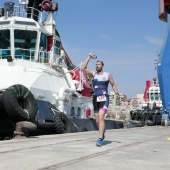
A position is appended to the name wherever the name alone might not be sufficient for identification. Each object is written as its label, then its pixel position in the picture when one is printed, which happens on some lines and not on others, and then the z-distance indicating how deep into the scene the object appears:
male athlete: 5.83
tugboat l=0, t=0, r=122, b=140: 10.26
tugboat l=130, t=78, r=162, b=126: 26.26
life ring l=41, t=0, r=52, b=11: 18.67
